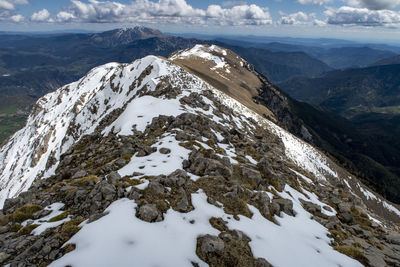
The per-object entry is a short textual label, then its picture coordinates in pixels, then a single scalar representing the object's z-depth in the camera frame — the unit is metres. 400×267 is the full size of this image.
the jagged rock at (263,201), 18.08
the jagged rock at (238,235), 13.75
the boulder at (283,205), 19.47
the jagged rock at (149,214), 13.73
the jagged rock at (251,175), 23.23
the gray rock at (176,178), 18.02
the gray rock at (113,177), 18.49
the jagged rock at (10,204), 18.54
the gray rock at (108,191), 16.17
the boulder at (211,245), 12.23
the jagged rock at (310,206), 23.28
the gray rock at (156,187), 16.53
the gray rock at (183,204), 15.44
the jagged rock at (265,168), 26.27
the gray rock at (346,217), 23.78
